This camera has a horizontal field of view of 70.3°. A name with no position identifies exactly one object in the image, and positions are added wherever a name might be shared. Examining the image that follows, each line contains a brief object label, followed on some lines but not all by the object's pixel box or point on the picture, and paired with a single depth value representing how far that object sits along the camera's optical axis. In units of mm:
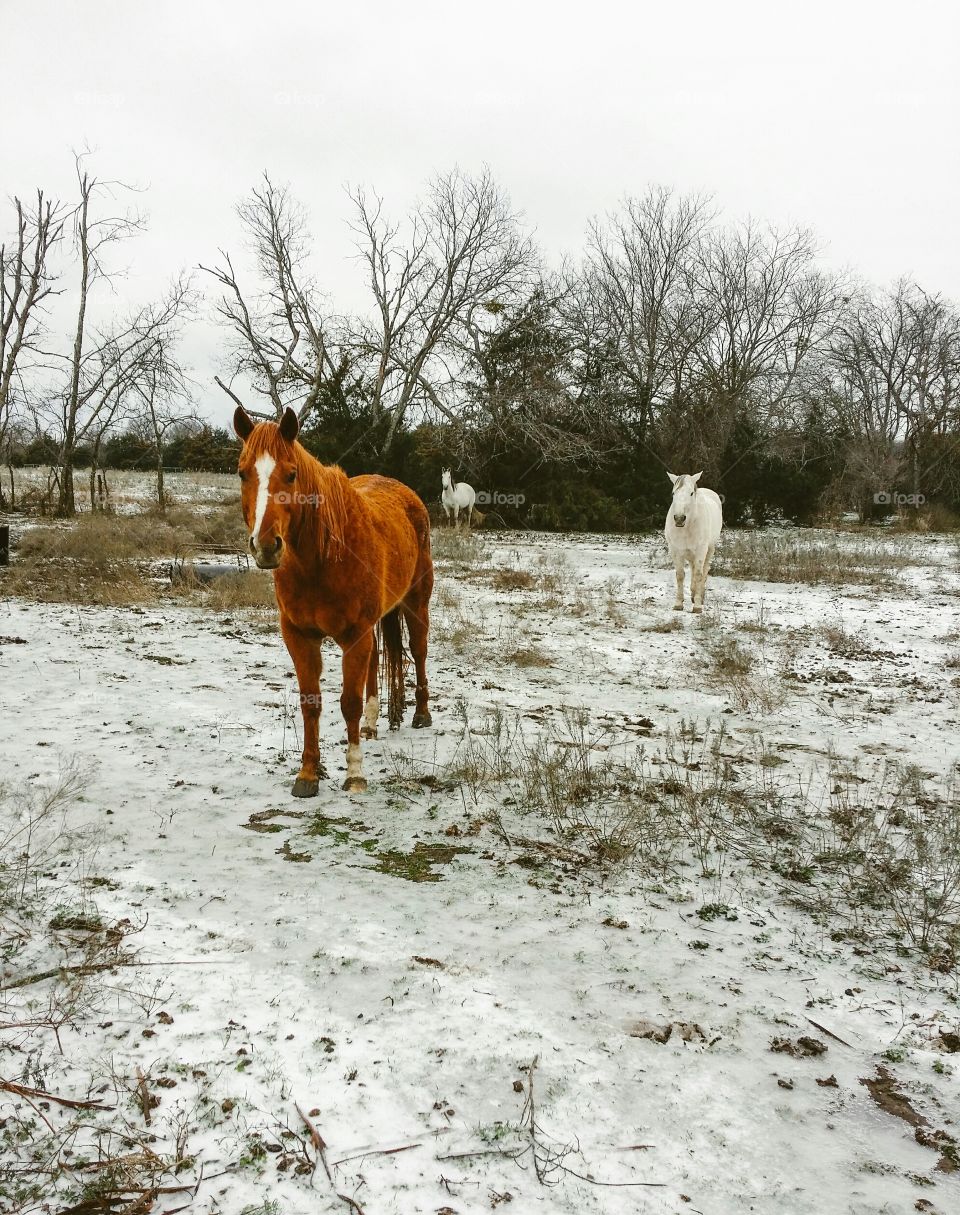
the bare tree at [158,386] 22484
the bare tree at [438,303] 25828
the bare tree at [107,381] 20406
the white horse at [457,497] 21462
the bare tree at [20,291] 19078
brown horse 3264
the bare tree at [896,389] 26500
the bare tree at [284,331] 25594
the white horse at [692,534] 9766
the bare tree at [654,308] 27250
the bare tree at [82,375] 19453
